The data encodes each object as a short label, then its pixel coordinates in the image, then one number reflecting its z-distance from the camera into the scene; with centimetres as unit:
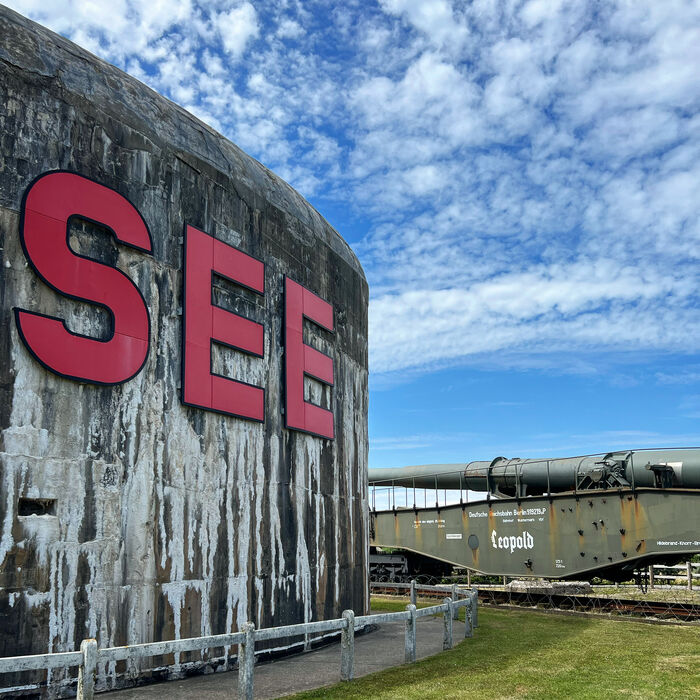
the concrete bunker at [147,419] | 706
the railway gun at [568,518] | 1556
